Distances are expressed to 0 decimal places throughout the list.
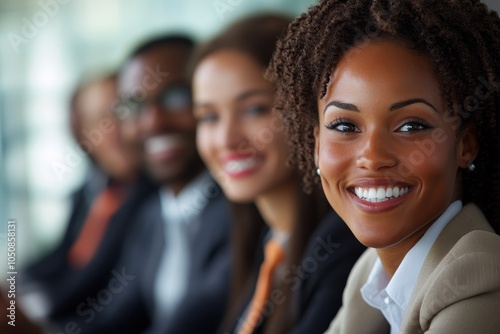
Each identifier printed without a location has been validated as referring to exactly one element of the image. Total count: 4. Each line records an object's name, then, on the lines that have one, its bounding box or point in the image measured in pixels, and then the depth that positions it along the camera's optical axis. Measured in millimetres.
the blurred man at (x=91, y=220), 2149
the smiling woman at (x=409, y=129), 1152
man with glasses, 1882
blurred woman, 1608
